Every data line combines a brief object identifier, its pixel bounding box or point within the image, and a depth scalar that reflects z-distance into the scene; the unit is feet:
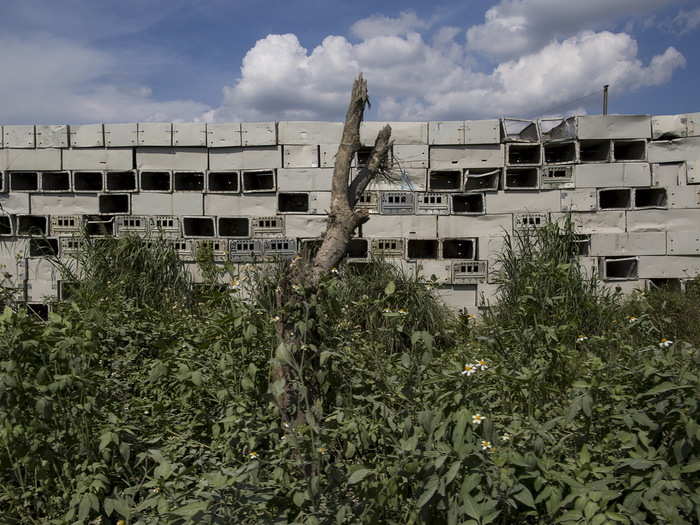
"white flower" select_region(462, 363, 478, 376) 8.12
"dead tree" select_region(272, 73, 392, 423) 9.26
